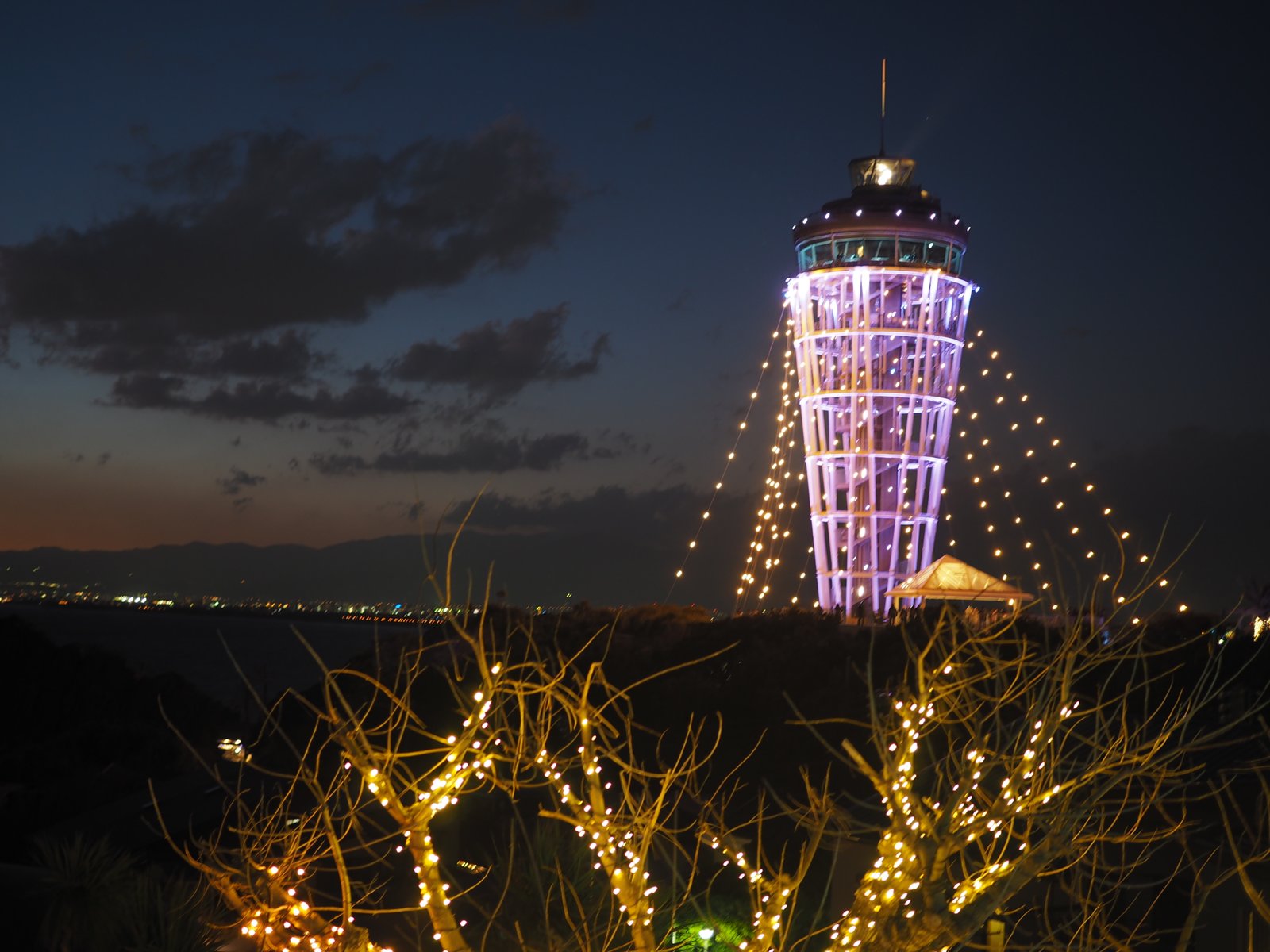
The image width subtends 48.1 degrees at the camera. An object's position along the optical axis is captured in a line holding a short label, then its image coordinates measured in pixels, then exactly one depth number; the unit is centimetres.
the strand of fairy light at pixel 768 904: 639
